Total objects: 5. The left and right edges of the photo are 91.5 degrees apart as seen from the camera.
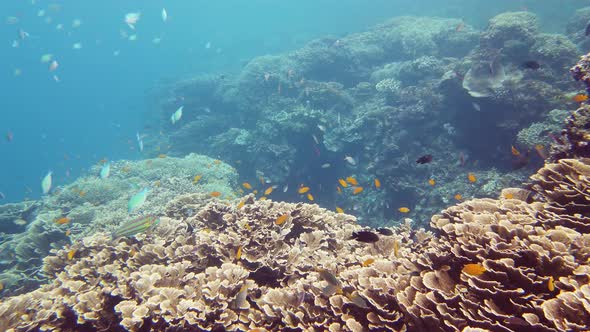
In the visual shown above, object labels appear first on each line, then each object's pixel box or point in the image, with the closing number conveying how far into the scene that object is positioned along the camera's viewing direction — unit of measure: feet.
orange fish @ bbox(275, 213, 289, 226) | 14.02
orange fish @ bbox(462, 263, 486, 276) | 7.20
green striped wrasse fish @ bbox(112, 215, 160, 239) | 15.08
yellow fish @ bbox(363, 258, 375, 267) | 10.79
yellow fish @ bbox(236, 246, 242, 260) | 12.13
